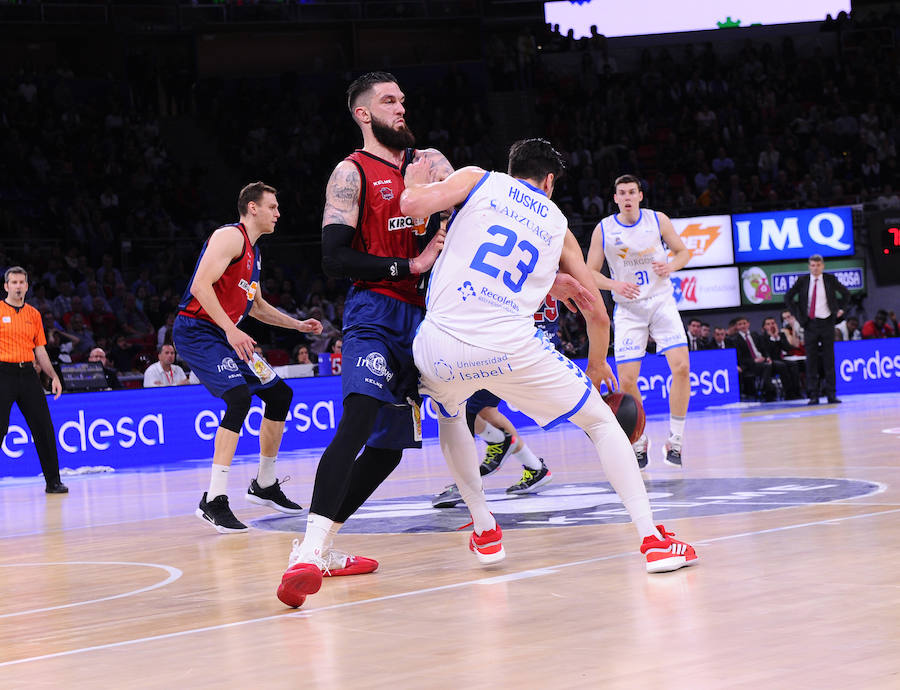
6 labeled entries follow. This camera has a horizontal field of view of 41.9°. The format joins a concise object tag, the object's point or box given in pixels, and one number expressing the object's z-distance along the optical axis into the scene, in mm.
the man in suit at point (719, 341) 19602
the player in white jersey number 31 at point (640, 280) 9227
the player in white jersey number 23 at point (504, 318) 4477
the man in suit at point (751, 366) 19000
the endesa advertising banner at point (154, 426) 12695
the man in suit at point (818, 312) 16984
